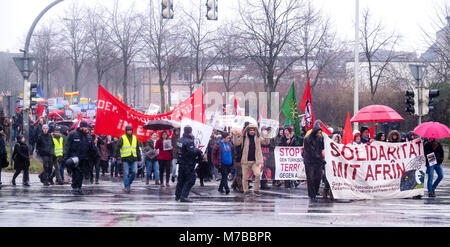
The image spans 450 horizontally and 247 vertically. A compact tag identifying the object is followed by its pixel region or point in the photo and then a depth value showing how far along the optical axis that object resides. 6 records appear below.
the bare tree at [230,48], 32.74
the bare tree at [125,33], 41.41
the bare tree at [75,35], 47.97
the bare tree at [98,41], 43.21
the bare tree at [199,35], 38.81
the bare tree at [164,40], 39.19
